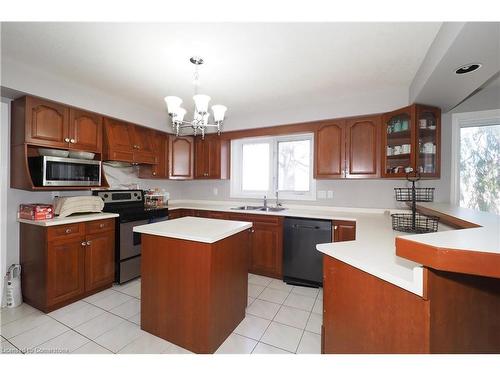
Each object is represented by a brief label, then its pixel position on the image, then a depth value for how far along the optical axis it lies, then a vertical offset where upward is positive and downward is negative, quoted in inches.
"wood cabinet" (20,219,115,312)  78.5 -30.2
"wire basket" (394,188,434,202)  97.0 -3.3
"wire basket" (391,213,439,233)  60.3 -11.6
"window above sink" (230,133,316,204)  127.3 +12.2
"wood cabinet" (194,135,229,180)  139.9 +19.0
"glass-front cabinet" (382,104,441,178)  89.8 +20.1
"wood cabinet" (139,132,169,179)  132.7 +15.4
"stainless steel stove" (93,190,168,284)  100.0 -18.5
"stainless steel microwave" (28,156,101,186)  82.8 +6.1
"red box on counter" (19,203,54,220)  80.9 -9.9
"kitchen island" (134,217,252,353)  57.6 -27.6
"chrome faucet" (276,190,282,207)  128.8 -10.0
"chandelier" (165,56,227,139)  67.7 +25.1
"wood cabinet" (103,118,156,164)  106.6 +23.5
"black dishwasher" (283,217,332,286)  98.6 -30.1
